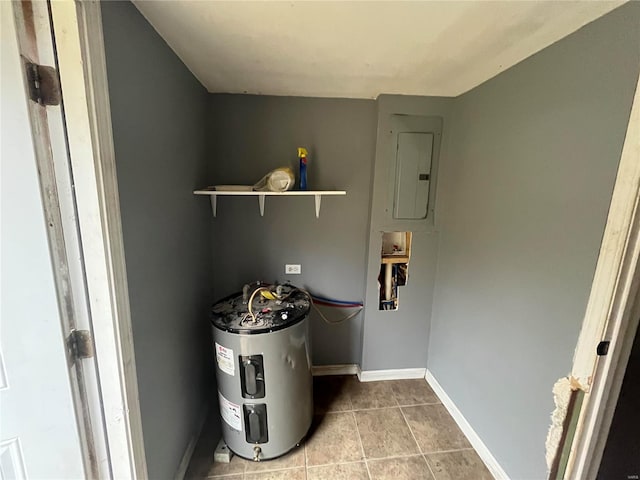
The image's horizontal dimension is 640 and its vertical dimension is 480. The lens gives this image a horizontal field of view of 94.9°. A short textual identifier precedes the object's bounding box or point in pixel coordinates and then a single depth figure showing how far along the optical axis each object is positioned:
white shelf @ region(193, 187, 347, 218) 1.86
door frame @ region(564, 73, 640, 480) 0.93
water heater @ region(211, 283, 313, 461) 1.59
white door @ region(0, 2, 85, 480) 0.78
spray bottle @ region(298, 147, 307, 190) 2.01
